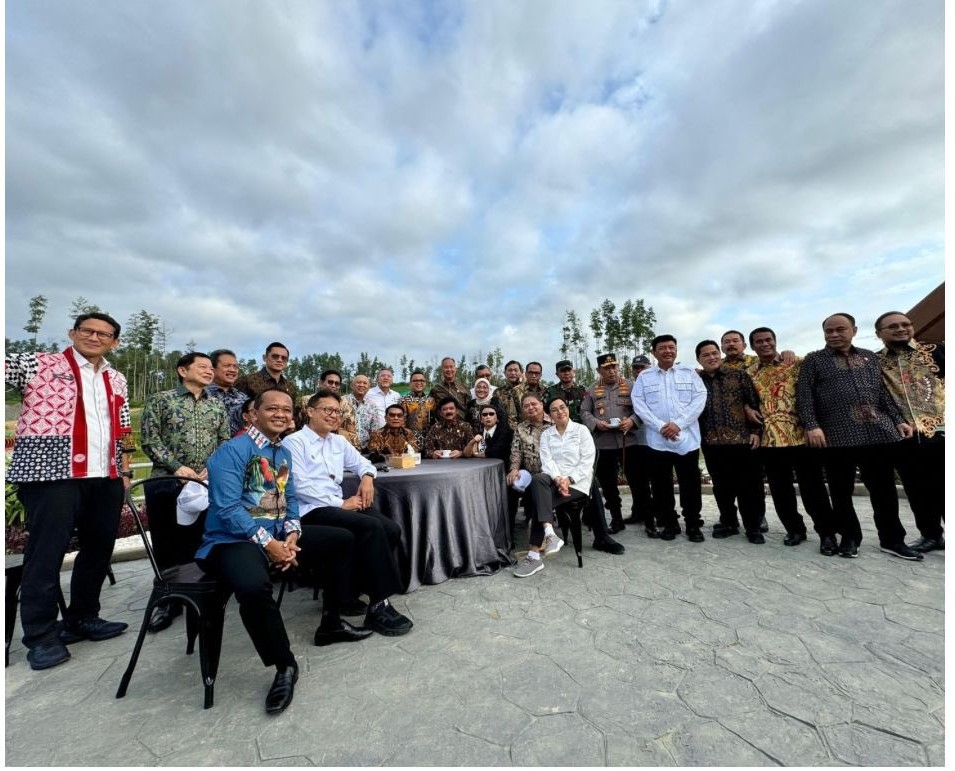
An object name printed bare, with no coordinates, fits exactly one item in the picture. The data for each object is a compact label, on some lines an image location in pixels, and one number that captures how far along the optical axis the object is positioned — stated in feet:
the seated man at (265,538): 7.33
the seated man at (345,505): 9.64
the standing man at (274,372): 14.76
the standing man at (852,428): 12.42
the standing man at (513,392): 18.67
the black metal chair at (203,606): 7.22
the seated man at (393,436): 15.53
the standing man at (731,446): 14.40
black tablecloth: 11.91
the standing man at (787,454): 13.42
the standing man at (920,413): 12.37
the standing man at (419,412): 19.57
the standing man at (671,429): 14.92
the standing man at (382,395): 19.84
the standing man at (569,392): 18.11
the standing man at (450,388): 19.43
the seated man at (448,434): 16.85
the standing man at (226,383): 12.53
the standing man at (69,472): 8.63
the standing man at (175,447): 10.70
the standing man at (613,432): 16.28
